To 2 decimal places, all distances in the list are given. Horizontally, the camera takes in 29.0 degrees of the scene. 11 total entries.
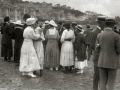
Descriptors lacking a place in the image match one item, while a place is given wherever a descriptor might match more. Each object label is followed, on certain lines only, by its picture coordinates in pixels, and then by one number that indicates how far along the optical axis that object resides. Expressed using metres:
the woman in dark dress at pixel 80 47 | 8.37
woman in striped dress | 8.86
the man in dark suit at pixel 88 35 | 12.14
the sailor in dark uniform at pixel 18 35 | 9.33
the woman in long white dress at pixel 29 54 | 7.71
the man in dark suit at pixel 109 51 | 4.85
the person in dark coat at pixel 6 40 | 10.42
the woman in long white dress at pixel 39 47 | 7.98
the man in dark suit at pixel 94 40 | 5.54
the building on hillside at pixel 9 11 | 87.94
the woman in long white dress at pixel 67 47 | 8.55
